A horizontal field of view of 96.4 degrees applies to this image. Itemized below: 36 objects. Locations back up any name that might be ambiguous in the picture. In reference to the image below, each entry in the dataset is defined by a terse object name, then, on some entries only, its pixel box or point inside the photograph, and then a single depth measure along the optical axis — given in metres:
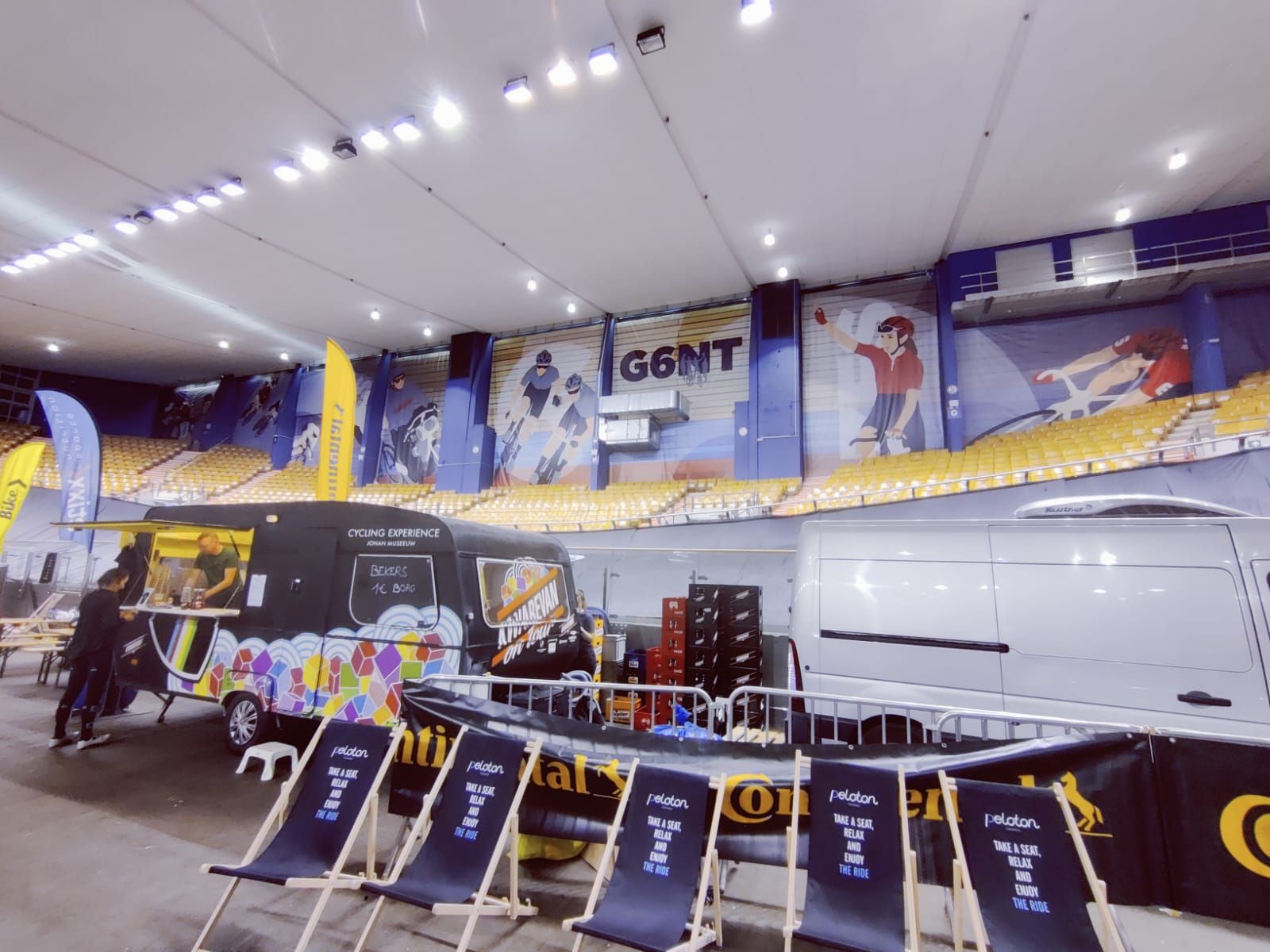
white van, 3.42
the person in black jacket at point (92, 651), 5.38
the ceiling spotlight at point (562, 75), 7.61
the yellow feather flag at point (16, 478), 9.56
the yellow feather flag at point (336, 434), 9.12
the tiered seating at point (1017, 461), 8.29
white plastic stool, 4.78
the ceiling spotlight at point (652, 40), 7.01
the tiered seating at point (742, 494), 11.75
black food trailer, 4.86
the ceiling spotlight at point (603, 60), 7.35
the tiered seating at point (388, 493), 16.34
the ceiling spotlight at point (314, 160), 9.45
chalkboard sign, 4.92
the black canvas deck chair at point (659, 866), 2.36
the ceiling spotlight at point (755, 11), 6.49
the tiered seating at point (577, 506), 11.97
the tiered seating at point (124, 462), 17.02
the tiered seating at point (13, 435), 18.21
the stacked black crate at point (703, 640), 7.68
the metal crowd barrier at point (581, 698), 3.88
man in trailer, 5.82
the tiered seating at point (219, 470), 18.14
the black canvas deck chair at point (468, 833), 2.61
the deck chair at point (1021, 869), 2.23
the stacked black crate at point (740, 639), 7.64
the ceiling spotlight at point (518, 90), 7.80
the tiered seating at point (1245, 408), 7.29
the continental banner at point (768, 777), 2.55
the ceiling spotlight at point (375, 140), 8.94
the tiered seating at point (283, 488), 16.97
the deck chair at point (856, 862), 2.30
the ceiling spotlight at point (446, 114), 8.30
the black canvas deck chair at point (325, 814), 2.69
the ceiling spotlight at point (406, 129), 8.63
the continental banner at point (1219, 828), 2.36
